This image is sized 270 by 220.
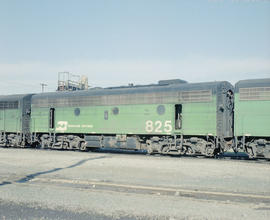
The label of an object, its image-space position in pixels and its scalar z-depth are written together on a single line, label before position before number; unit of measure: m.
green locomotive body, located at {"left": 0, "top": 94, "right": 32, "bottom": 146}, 24.00
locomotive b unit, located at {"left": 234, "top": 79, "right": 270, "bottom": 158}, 15.07
